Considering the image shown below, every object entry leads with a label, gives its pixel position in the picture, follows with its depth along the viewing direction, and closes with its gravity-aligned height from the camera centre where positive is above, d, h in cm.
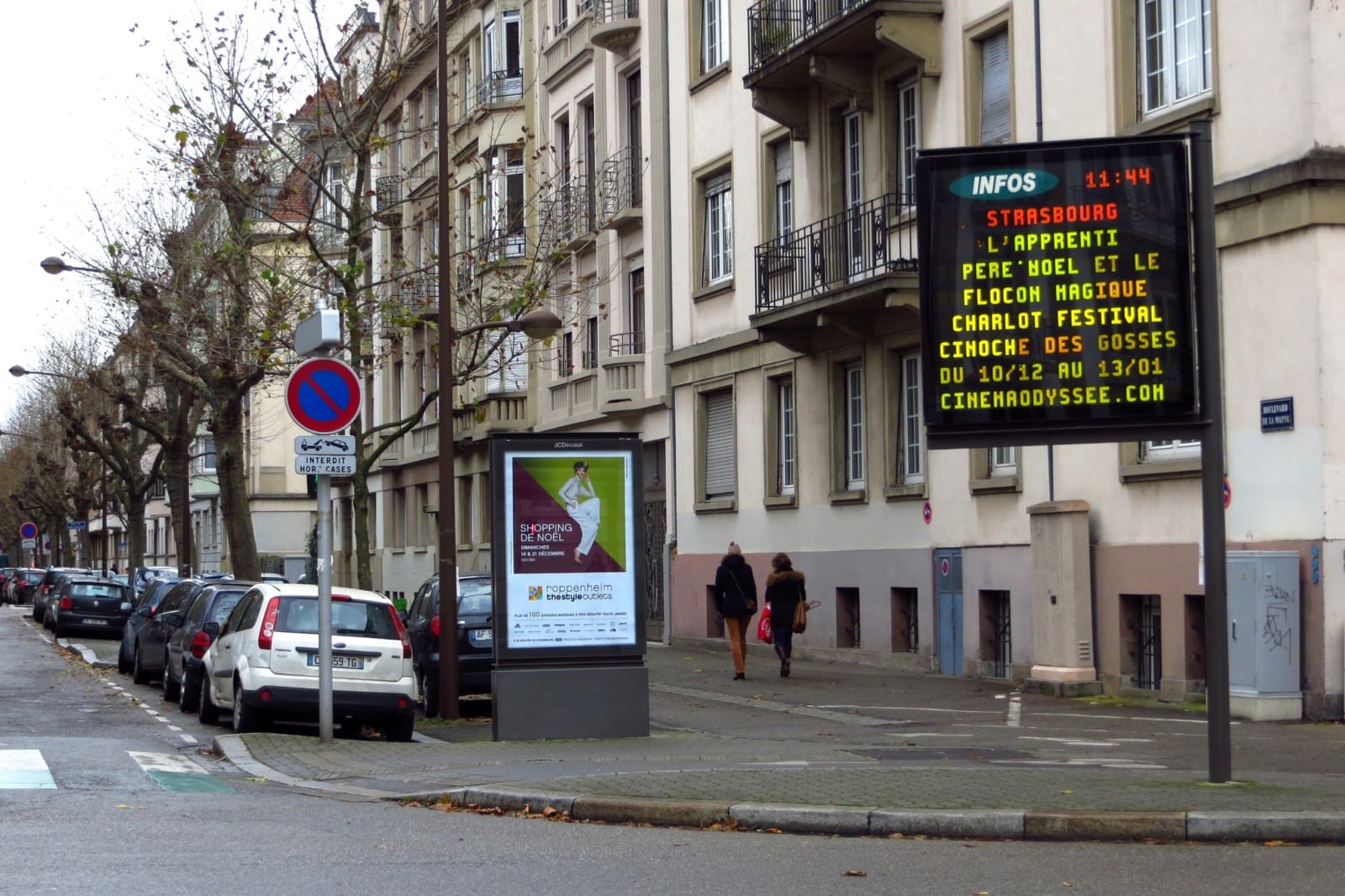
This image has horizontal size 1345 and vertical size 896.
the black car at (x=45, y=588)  5450 -158
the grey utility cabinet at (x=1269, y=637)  1759 -121
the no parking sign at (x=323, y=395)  1575 +115
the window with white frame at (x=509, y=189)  3521 +732
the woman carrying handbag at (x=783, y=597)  2509 -104
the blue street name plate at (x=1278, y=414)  1822 +94
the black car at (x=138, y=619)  2931 -137
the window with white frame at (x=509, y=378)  4153 +335
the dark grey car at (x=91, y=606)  4288 -167
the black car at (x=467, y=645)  2091 -134
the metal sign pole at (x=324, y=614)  1549 -71
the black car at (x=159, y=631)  2636 -142
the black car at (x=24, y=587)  7956 -218
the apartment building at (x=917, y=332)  1820 +251
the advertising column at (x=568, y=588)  1631 -57
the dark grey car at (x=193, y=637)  2184 -128
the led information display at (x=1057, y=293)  1202 +146
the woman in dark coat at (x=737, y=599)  2464 -104
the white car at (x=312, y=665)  1750 -129
